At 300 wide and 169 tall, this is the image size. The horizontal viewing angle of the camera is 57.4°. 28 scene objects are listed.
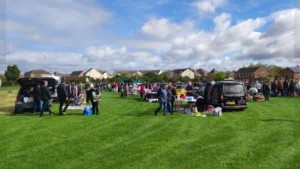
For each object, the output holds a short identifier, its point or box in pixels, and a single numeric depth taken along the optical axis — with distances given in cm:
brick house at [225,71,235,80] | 13386
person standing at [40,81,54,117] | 1370
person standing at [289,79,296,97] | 2612
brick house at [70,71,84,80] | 16338
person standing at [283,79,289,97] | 2647
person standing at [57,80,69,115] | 1391
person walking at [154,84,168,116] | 1330
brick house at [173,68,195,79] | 14600
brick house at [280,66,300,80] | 9024
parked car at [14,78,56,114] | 1462
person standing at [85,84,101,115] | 1405
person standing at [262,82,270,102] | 2095
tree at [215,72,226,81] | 10202
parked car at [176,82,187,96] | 2162
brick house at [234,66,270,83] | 11162
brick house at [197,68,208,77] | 16125
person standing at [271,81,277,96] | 2652
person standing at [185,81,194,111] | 2022
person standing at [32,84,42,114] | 1419
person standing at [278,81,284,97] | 2689
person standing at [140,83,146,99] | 2590
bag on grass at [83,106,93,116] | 1382
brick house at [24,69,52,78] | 15175
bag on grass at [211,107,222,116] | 1291
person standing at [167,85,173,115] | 1377
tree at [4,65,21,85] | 9631
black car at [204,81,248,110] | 1403
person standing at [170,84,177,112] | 1599
